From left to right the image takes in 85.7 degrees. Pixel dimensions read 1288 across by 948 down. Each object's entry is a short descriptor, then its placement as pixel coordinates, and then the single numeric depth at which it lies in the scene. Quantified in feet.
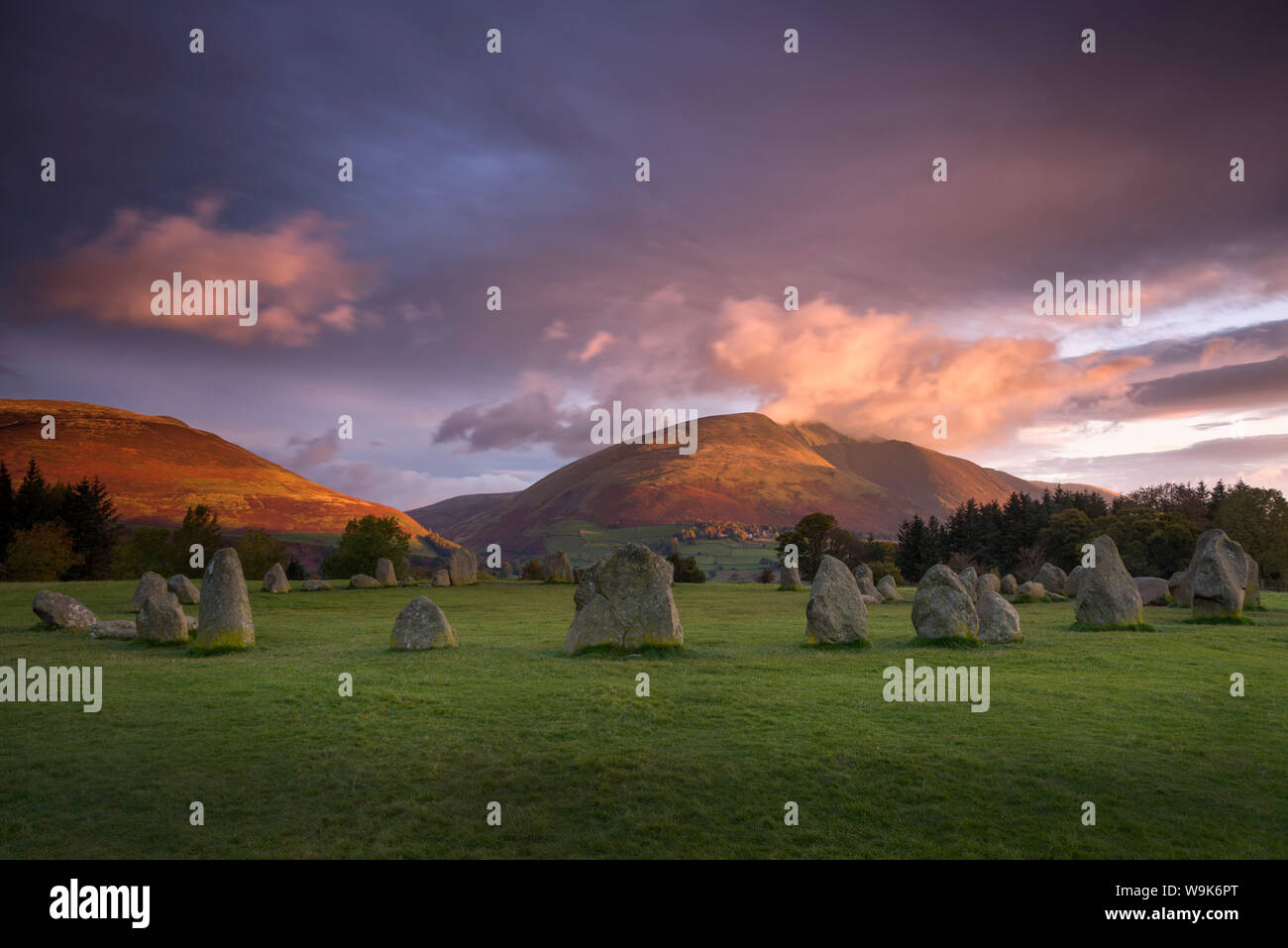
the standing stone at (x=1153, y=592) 101.09
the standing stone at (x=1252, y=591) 88.38
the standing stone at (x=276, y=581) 125.18
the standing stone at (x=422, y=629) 60.44
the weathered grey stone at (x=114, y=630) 67.72
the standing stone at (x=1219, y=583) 74.54
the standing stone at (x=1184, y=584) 86.29
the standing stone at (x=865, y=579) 124.47
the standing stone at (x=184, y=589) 92.89
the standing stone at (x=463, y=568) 165.97
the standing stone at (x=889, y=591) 127.42
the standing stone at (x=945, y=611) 60.08
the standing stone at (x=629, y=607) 57.57
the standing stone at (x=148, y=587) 85.42
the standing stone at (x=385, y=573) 156.40
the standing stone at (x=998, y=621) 62.39
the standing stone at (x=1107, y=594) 71.22
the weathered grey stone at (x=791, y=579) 152.15
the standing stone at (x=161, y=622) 63.72
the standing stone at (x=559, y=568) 173.47
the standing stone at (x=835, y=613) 61.00
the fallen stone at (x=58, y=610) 71.51
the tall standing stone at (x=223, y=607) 60.39
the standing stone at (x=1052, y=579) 130.31
